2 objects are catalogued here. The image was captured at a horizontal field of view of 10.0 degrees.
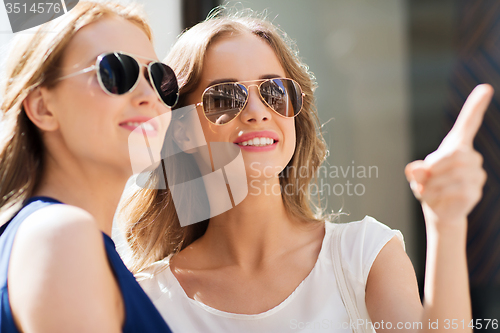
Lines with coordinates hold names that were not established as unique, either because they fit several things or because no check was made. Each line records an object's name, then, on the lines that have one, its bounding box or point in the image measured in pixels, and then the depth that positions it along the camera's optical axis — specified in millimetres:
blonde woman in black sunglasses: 3243
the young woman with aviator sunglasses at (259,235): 3429
